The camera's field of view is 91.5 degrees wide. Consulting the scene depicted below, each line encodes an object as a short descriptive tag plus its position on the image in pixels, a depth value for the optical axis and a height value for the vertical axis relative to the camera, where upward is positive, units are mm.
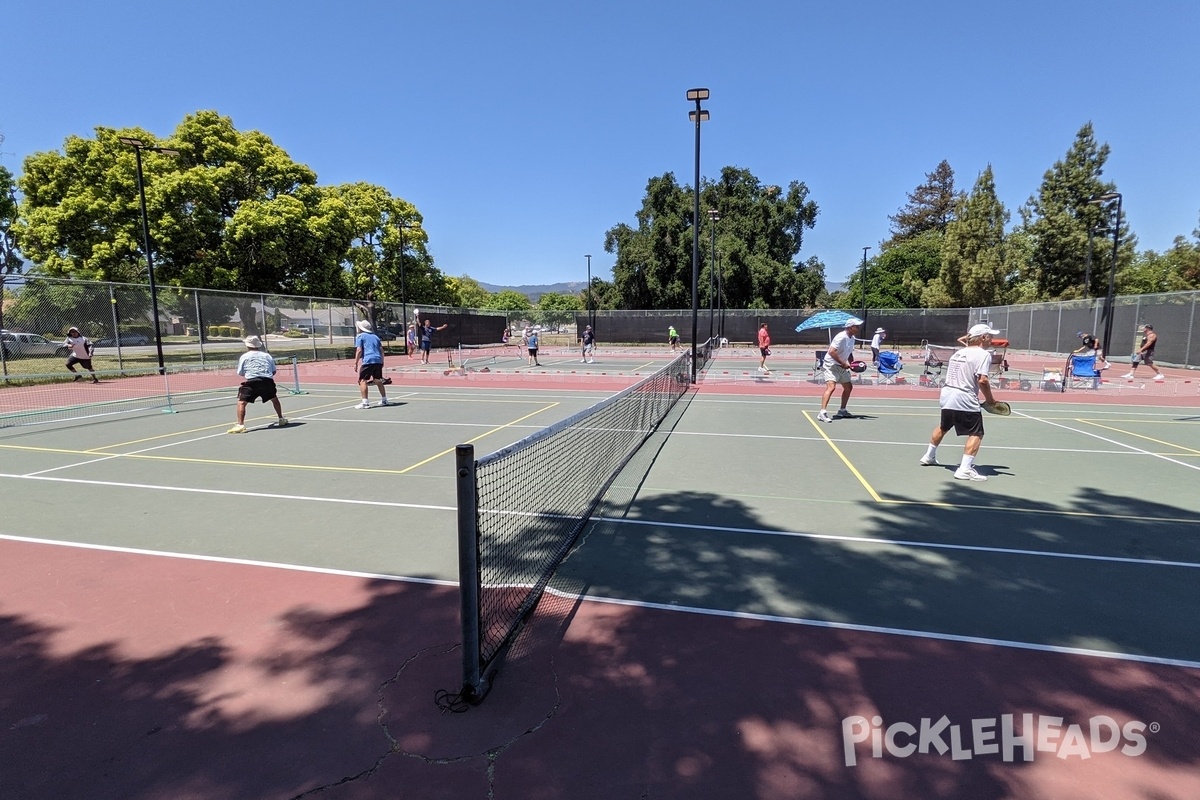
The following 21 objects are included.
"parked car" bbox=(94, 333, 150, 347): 20127 -357
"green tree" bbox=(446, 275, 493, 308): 122056 +7734
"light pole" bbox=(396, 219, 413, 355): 36256 +1045
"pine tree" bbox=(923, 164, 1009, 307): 47500 +6381
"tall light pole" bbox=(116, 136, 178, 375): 17969 +2320
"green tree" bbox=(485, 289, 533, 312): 140500 +6927
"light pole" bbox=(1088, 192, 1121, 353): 25986 +1056
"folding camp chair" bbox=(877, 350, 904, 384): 19422 -1262
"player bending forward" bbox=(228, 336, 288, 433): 10523 -845
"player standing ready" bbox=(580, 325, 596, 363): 30094 -838
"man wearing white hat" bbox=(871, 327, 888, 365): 22489 -634
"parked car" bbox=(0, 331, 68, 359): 17094 -464
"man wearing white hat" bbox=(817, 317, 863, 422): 11297 -648
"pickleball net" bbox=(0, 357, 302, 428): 13217 -1765
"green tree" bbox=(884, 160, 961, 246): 84750 +17510
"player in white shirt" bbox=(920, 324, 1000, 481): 7453 -829
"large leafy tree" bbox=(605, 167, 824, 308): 54250 +7903
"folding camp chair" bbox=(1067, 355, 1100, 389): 17312 -1342
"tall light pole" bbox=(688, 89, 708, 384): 16219 +4153
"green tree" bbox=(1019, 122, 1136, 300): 41531 +7894
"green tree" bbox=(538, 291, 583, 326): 102375 +5288
